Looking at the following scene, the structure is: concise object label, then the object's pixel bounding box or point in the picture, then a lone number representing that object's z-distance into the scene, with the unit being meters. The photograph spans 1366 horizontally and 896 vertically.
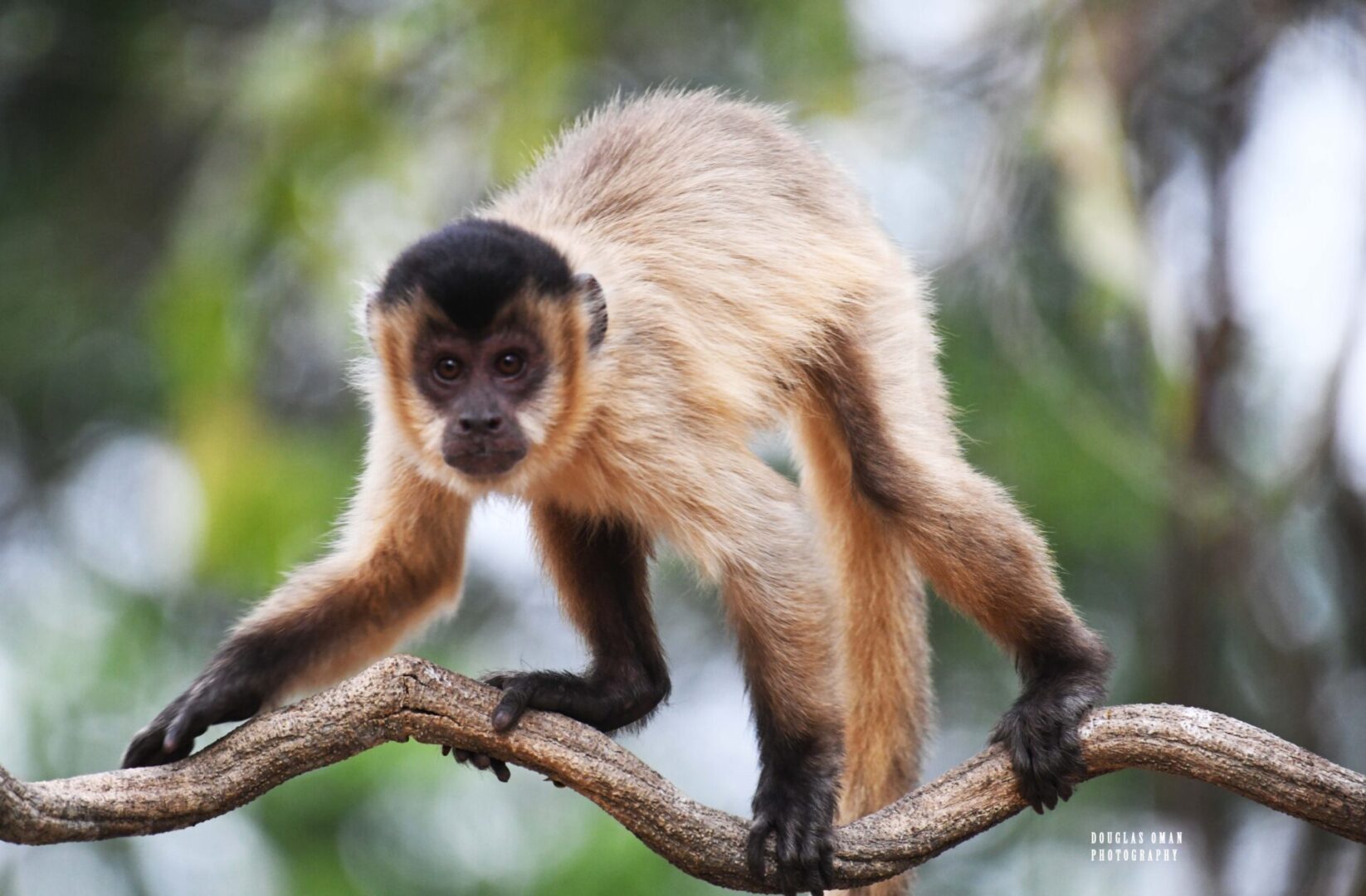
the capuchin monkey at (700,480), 10.88
